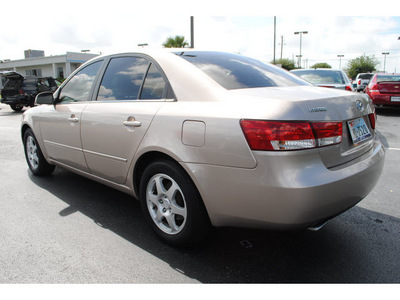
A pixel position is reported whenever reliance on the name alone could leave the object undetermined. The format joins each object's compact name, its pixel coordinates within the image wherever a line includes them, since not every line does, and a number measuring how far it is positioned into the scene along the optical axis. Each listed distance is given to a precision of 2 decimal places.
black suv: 15.50
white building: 41.06
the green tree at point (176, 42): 24.62
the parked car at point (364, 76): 28.16
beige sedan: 1.97
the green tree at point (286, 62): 66.98
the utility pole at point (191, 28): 15.58
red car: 10.20
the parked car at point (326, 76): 8.20
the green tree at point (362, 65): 71.74
